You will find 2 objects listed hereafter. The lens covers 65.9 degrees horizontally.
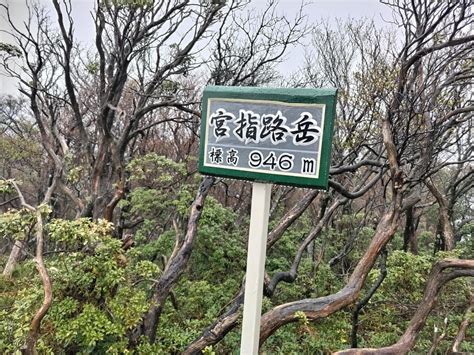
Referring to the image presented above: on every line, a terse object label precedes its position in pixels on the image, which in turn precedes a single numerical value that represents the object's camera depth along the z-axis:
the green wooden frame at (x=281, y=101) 2.20
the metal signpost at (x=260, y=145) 2.23
